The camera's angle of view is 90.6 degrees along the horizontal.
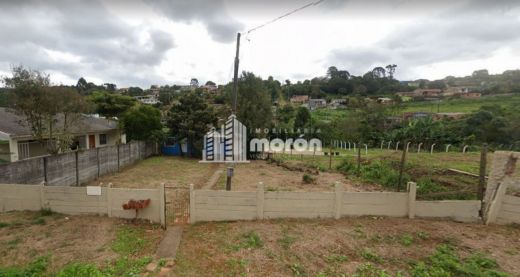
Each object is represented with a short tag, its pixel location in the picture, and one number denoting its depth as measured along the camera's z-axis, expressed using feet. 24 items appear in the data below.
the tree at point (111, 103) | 69.51
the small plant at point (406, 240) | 15.02
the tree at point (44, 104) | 26.40
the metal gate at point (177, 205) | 18.83
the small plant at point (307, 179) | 32.31
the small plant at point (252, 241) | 14.75
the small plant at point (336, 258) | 13.24
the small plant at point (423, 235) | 15.69
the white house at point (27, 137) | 33.71
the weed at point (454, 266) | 12.03
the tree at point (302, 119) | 97.85
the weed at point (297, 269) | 12.20
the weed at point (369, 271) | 12.07
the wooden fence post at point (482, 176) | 18.33
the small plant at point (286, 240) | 14.69
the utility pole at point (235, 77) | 25.48
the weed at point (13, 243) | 14.71
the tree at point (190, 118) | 55.57
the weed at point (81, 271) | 10.70
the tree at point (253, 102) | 52.95
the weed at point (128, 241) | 14.35
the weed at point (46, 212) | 19.31
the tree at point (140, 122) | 54.90
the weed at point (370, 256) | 13.39
